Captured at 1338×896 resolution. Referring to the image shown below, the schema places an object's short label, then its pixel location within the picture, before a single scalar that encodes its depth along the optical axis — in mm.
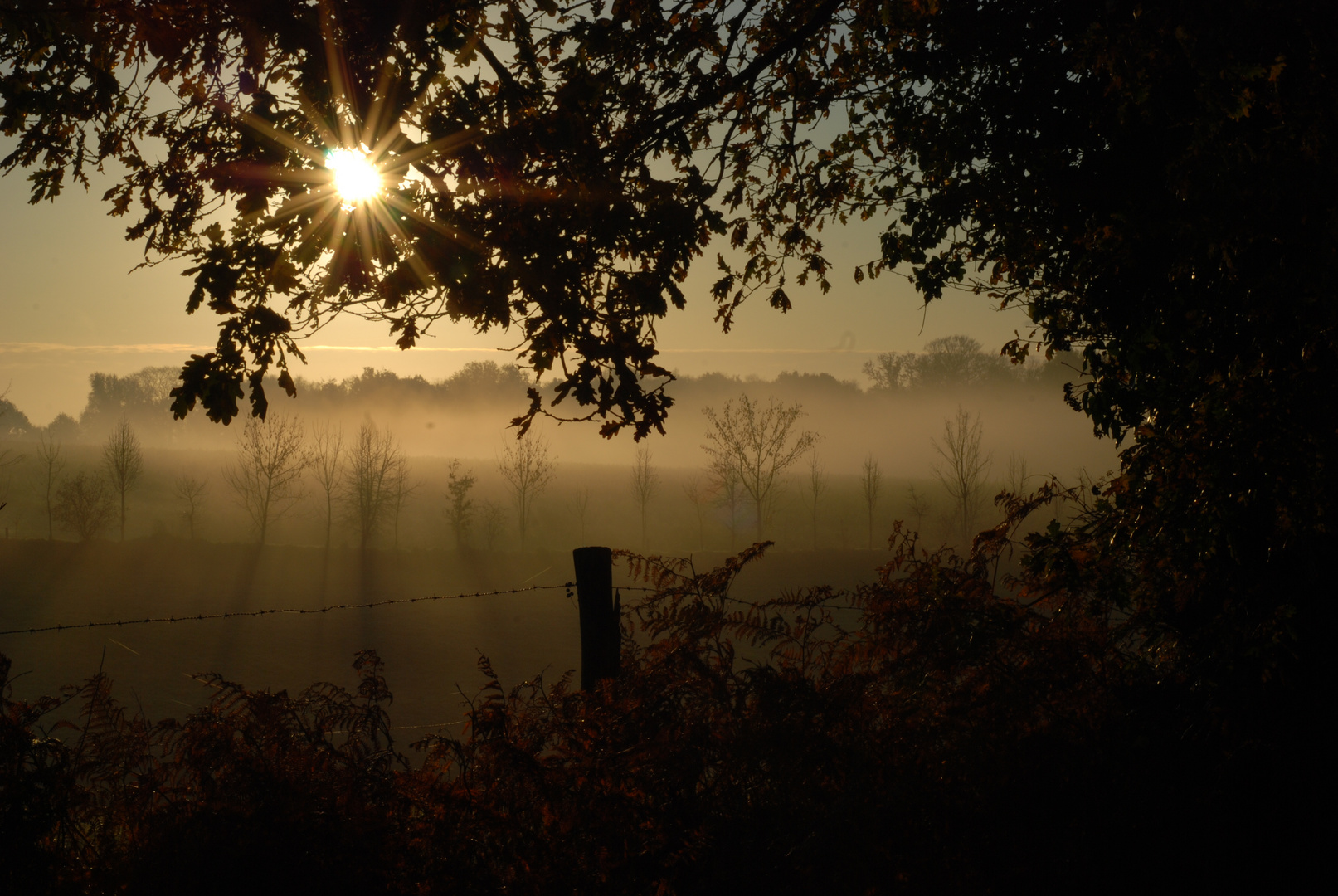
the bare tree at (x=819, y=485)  58038
